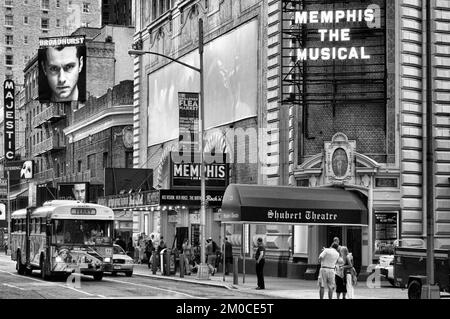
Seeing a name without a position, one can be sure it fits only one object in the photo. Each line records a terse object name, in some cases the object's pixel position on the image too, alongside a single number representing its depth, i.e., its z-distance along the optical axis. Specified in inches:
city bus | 1284.4
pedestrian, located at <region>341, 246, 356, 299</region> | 983.8
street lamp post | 1457.9
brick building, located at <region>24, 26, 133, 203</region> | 2711.6
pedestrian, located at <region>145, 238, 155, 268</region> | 1984.5
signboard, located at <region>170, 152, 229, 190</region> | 1738.4
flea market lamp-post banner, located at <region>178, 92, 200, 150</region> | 1536.7
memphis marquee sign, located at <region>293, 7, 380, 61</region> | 1411.2
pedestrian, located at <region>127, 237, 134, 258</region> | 2342.5
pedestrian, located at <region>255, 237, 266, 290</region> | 1202.6
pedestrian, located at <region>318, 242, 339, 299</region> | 945.5
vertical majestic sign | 3855.8
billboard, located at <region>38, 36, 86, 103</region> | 3255.4
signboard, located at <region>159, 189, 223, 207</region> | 1732.3
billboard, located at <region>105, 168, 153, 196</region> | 2242.9
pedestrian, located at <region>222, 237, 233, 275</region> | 1622.8
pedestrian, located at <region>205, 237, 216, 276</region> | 1637.6
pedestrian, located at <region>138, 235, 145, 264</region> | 2164.1
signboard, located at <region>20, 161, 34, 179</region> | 3774.6
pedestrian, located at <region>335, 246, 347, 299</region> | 979.9
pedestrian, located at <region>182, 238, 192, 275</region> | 1607.0
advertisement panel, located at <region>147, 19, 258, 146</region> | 1711.4
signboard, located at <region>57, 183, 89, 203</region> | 2765.7
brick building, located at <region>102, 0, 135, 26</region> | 3750.0
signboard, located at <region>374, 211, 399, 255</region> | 1386.6
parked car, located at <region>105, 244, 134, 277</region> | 1552.7
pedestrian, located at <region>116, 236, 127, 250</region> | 2015.3
